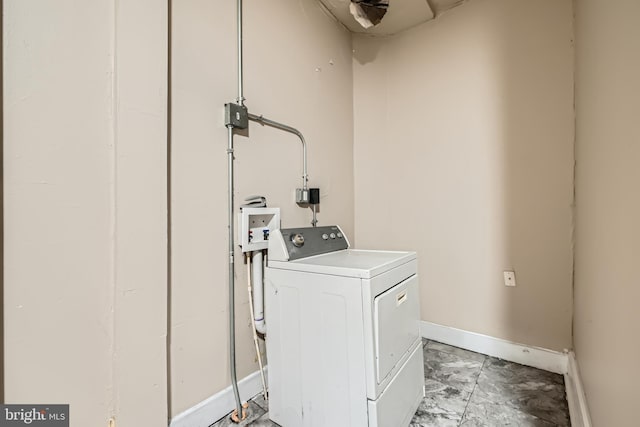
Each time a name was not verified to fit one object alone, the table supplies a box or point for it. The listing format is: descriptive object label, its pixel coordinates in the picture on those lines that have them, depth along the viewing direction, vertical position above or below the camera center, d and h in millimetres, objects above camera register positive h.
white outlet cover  1825 -441
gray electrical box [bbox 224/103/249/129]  1364 +502
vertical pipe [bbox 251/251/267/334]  1478 -435
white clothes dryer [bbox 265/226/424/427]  1031 -524
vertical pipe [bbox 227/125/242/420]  1357 -405
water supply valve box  1446 -70
